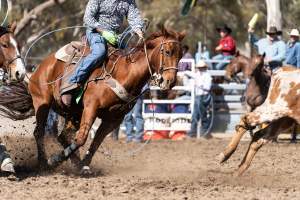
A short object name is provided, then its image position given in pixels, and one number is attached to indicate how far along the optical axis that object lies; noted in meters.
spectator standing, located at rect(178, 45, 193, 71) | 16.75
